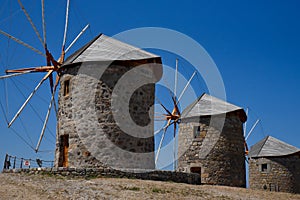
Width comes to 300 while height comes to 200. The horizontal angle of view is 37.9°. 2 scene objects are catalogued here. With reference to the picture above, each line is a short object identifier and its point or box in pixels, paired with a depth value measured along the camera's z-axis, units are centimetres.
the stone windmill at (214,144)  2391
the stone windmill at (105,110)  1738
